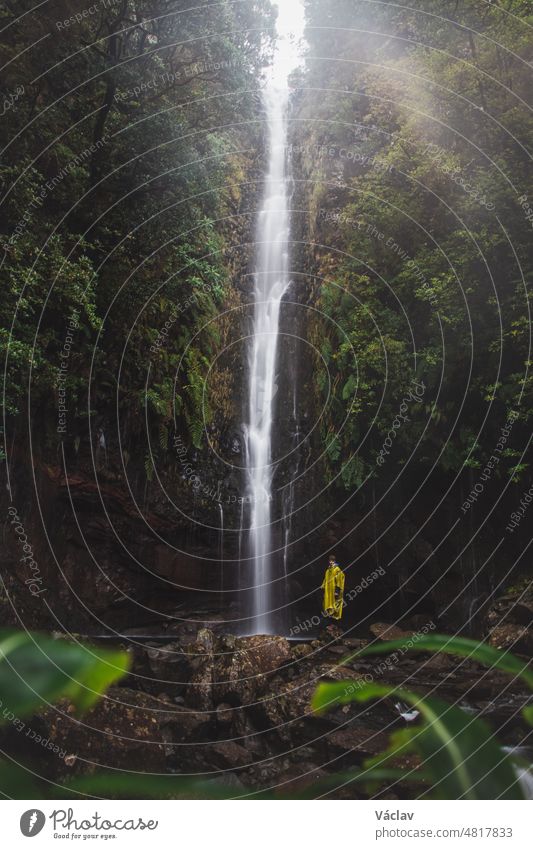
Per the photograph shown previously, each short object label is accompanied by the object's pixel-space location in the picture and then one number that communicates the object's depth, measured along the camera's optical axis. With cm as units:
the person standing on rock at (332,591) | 1059
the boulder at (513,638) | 783
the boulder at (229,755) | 561
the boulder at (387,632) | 1004
